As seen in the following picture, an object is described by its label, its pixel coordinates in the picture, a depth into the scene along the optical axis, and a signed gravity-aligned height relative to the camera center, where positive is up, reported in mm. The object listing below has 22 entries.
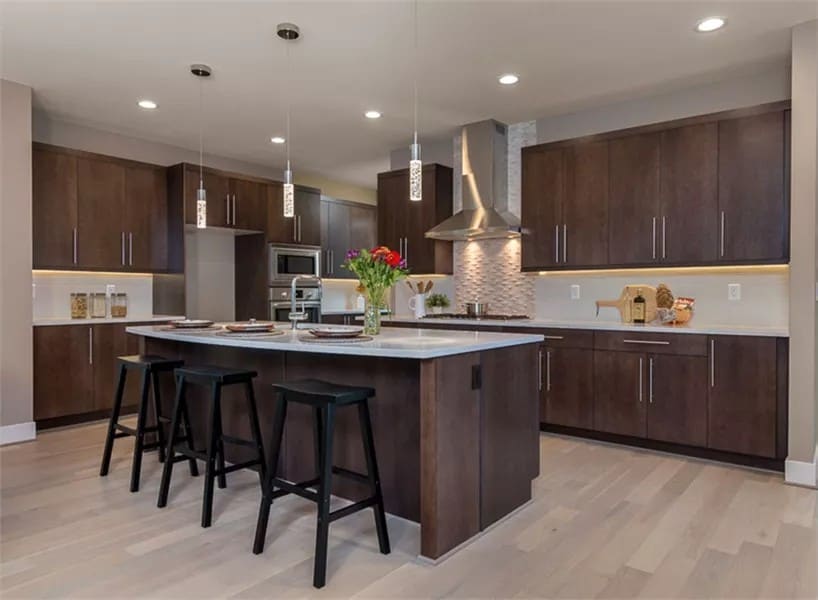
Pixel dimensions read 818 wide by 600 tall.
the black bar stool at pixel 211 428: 2722 -716
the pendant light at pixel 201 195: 3664 +674
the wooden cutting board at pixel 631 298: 4219 -37
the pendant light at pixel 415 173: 2696 +614
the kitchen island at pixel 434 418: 2303 -606
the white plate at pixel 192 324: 3562 -198
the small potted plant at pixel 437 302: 5652 -73
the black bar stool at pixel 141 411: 3204 -742
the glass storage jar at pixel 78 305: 4957 -100
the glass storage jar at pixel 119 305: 5199 -106
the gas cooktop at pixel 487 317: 5082 -207
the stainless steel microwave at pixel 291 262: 6211 +387
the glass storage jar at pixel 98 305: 5112 -103
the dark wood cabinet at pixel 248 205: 5895 +993
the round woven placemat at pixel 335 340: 2606 -223
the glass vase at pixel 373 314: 3096 -115
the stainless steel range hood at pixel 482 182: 5043 +1081
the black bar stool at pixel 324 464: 2188 -723
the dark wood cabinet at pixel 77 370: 4445 -651
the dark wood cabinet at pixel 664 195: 3668 +774
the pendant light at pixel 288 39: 3246 +1593
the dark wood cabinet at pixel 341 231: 7180 +888
